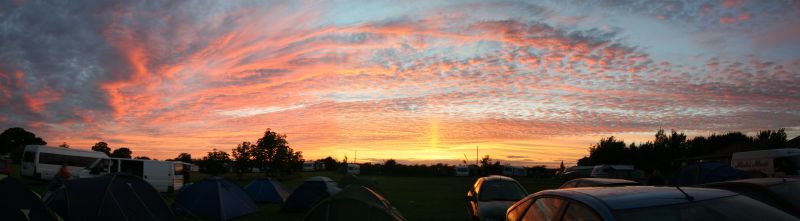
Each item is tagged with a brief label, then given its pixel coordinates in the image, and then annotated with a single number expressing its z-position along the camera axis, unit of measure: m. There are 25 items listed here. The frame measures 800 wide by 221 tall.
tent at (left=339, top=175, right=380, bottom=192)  25.59
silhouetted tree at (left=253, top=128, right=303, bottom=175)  53.97
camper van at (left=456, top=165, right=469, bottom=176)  71.38
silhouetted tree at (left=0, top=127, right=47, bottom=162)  86.75
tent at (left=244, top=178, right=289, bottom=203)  21.97
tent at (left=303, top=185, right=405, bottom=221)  8.83
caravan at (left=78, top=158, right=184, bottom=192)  26.19
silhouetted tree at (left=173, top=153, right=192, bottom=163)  98.35
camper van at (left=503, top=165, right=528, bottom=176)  71.31
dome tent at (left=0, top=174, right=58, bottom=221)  9.42
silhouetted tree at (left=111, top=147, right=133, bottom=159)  100.71
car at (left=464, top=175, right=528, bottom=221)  12.04
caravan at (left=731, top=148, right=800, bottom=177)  19.61
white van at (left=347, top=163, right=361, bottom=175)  77.12
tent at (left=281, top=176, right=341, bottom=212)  18.23
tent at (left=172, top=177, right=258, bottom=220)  15.92
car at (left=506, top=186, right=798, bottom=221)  4.17
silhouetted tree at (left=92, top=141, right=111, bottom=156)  95.78
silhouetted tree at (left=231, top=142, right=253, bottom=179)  53.44
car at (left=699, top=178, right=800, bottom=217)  6.68
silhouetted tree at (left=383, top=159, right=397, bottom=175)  83.22
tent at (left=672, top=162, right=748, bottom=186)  16.20
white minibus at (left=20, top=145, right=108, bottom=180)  28.86
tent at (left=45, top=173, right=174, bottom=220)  11.79
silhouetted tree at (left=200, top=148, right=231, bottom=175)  54.25
